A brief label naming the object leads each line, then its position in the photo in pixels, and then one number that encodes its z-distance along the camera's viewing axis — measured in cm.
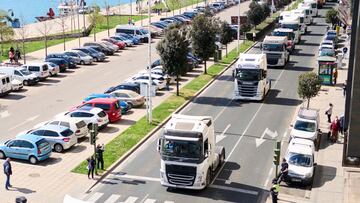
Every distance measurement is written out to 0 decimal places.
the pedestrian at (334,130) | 3681
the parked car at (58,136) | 3503
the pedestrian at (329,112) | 4079
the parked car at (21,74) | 5319
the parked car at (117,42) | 7370
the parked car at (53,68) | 5684
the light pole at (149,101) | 3953
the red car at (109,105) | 4131
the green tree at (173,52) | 4791
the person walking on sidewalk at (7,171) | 2911
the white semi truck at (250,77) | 4600
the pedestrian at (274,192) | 2695
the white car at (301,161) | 2977
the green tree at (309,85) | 4118
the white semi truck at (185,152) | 2773
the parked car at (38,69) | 5478
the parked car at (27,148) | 3275
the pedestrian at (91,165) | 3047
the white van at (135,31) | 8019
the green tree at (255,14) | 8376
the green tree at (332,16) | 8769
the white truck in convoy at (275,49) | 5909
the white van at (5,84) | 4891
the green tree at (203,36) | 5516
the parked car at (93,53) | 6512
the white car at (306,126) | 3528
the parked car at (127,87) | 4844
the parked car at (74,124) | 3691
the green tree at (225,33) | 6538
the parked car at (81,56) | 6322
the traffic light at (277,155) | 2788
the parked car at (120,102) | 4425
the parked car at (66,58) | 6135
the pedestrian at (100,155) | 3166
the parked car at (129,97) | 4553
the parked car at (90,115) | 3903
